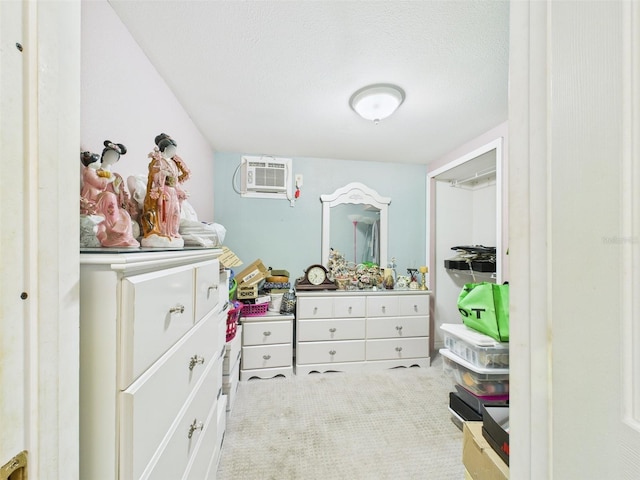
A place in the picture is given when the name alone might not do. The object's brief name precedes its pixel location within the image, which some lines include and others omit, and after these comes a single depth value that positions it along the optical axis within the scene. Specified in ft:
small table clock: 8.39
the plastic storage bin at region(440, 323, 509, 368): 5.39
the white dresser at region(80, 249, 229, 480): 1.61
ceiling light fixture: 5.28
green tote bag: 5.41
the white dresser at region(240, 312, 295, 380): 7.60
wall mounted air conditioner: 8.99
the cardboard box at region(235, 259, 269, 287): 7.91
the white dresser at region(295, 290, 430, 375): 8.04
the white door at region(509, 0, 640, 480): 1.02
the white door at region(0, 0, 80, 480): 1.01
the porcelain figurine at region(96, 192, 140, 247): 2.27
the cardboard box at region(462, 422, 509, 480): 3.05
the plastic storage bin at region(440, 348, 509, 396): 5.38
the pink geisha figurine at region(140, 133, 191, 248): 2.75
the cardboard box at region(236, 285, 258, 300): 7.75
